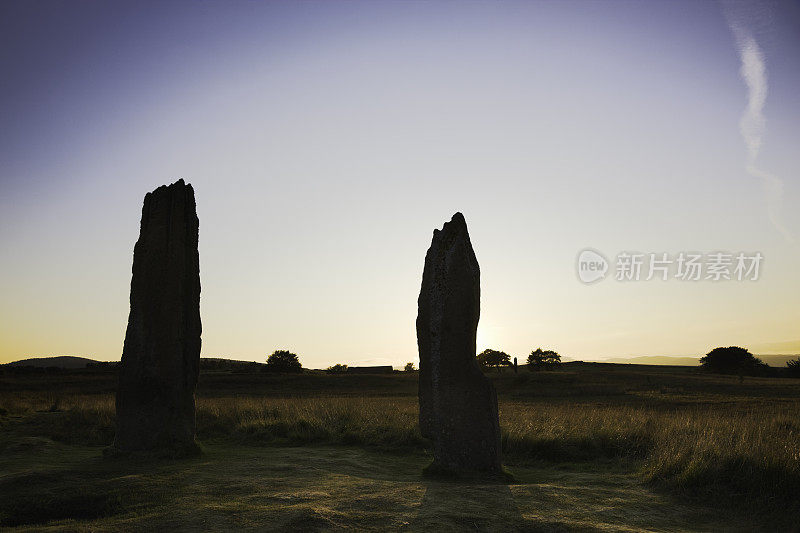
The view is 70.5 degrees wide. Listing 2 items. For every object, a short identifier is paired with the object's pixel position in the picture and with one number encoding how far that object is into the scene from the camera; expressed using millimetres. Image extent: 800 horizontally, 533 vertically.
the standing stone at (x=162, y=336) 12477
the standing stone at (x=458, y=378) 10586
